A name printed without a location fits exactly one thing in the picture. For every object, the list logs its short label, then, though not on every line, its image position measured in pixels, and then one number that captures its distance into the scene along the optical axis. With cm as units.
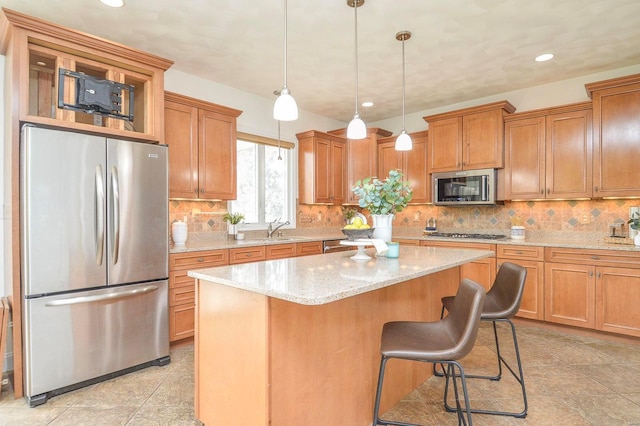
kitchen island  154
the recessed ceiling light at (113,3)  251
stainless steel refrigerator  226
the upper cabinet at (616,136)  342
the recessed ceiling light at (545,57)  341
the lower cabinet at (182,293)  312
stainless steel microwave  431
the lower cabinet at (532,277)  375
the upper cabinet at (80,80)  232
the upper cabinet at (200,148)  346
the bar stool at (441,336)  151
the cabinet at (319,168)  503
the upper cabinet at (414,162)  504
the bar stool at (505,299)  208
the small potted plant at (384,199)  241
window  452
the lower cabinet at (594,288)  327
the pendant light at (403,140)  303
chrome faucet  466
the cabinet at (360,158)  541
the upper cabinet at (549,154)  376
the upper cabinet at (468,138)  426
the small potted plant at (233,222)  410
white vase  249
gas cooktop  429
